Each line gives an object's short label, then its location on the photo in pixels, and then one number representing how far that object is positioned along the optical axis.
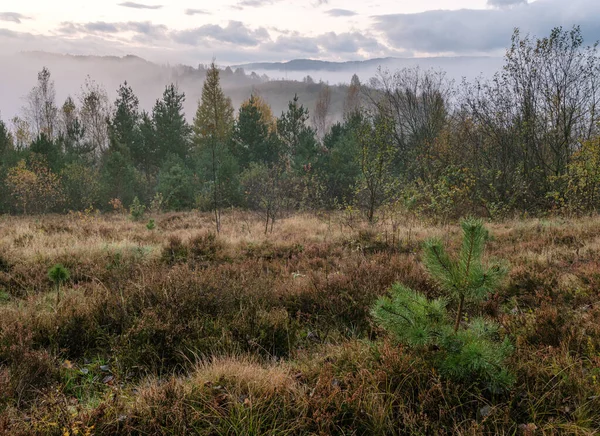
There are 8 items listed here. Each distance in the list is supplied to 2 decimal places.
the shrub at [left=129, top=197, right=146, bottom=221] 16.25
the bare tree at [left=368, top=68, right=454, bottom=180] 21.30
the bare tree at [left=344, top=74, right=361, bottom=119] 73.28
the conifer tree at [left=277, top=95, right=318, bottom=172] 32.06
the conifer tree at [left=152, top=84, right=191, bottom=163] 31.09
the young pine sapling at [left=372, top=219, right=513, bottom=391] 2.47
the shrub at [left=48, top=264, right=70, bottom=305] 4.41
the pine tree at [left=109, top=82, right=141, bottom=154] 30.23
